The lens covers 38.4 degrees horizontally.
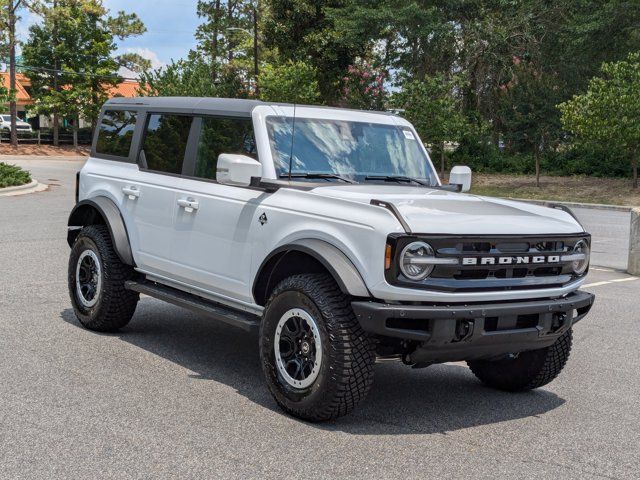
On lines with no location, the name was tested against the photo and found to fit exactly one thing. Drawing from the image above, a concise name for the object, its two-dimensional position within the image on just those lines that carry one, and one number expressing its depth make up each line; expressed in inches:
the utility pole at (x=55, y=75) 2628.0
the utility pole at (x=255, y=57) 2100.5
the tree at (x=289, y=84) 1784.0
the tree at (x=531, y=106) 1802.4
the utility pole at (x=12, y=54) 2266.2
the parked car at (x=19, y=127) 2713.6
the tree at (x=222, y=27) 2659.9
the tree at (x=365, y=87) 1894.7
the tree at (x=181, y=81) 1759.4
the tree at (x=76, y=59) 2598.4
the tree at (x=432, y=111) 1609.3
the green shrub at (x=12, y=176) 1035.4
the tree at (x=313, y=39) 2080.5
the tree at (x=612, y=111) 1366.9
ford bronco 201.0
